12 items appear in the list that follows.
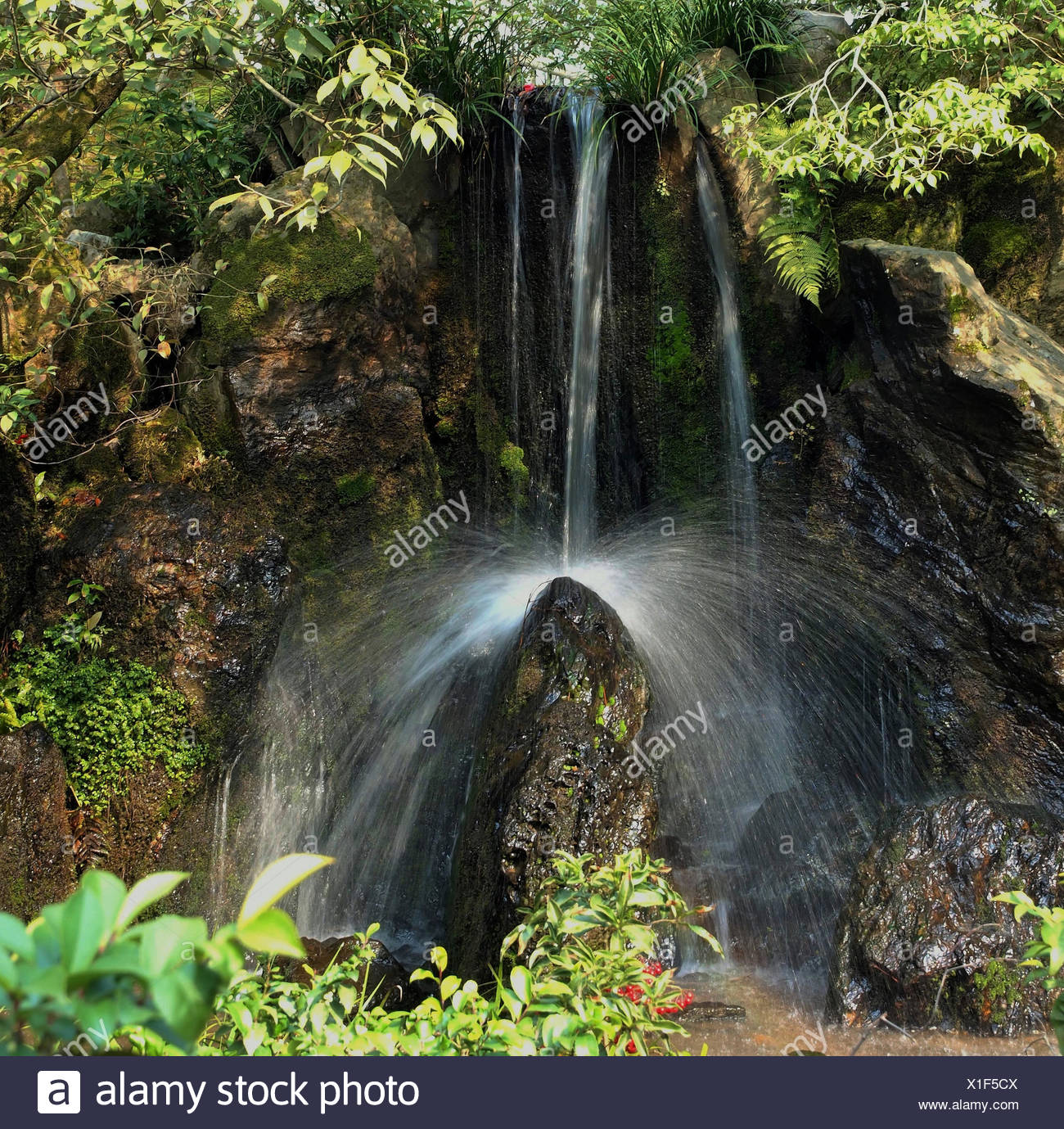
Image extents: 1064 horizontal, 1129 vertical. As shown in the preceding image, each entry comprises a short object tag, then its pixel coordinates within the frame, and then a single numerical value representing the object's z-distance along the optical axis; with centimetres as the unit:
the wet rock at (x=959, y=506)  586
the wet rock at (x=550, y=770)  486
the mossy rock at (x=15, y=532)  640
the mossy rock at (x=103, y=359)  724
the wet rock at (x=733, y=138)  781
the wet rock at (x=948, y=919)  455
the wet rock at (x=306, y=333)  739
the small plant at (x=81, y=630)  614
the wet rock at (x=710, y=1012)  481
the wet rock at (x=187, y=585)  618
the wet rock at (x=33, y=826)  544
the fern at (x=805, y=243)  712
